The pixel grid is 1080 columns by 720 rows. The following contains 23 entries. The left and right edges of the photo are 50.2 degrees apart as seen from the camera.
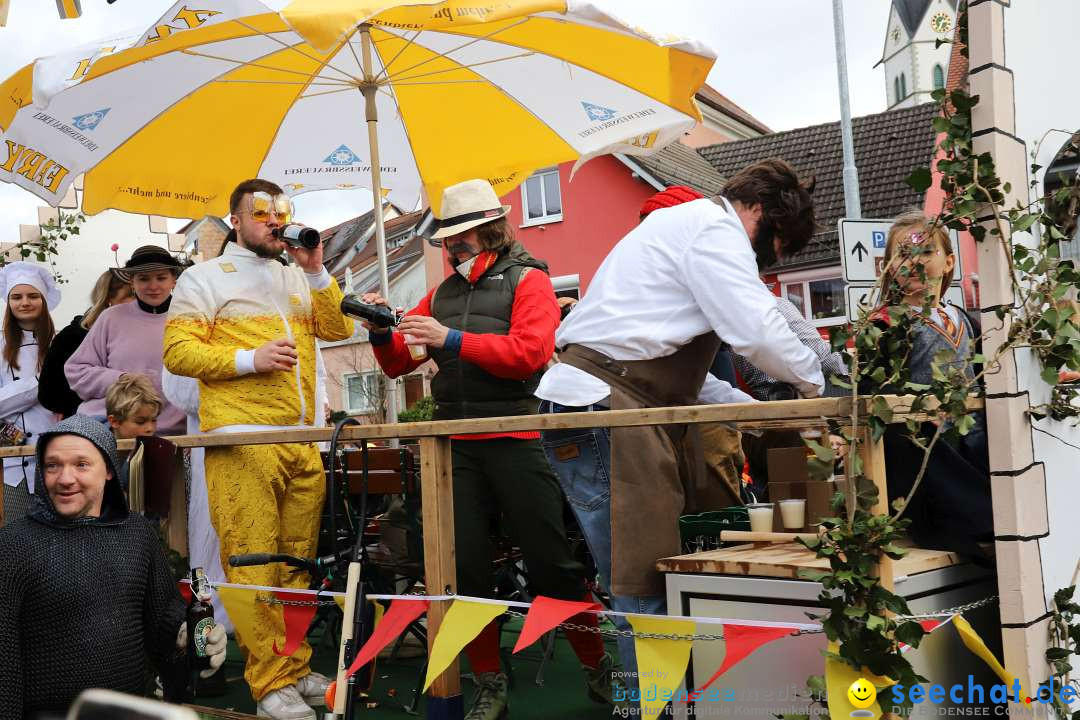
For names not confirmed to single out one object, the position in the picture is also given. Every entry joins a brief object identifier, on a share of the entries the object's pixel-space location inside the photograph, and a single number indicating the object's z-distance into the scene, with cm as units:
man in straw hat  397
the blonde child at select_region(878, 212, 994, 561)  296
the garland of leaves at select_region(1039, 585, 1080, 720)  283
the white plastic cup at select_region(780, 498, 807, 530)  364
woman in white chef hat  636
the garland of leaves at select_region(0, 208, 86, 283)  1093
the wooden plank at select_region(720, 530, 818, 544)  344
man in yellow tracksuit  415
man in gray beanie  337
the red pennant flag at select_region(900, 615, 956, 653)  275
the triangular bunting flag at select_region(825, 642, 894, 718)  259
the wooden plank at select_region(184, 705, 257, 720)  376
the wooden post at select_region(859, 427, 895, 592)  262
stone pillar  279
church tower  6594
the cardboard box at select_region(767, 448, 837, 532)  370
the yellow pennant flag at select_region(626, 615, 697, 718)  303
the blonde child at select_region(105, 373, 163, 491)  523
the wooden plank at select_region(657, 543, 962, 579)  293
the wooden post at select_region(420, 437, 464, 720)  347
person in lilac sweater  553
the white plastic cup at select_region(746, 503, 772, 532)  361
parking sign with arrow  823
